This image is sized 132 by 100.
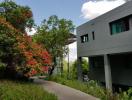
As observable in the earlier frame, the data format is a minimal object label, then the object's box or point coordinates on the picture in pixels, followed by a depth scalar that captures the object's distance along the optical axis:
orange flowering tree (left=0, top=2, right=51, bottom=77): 8.60
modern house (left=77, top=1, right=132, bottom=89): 8.27
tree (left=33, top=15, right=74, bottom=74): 12.00
